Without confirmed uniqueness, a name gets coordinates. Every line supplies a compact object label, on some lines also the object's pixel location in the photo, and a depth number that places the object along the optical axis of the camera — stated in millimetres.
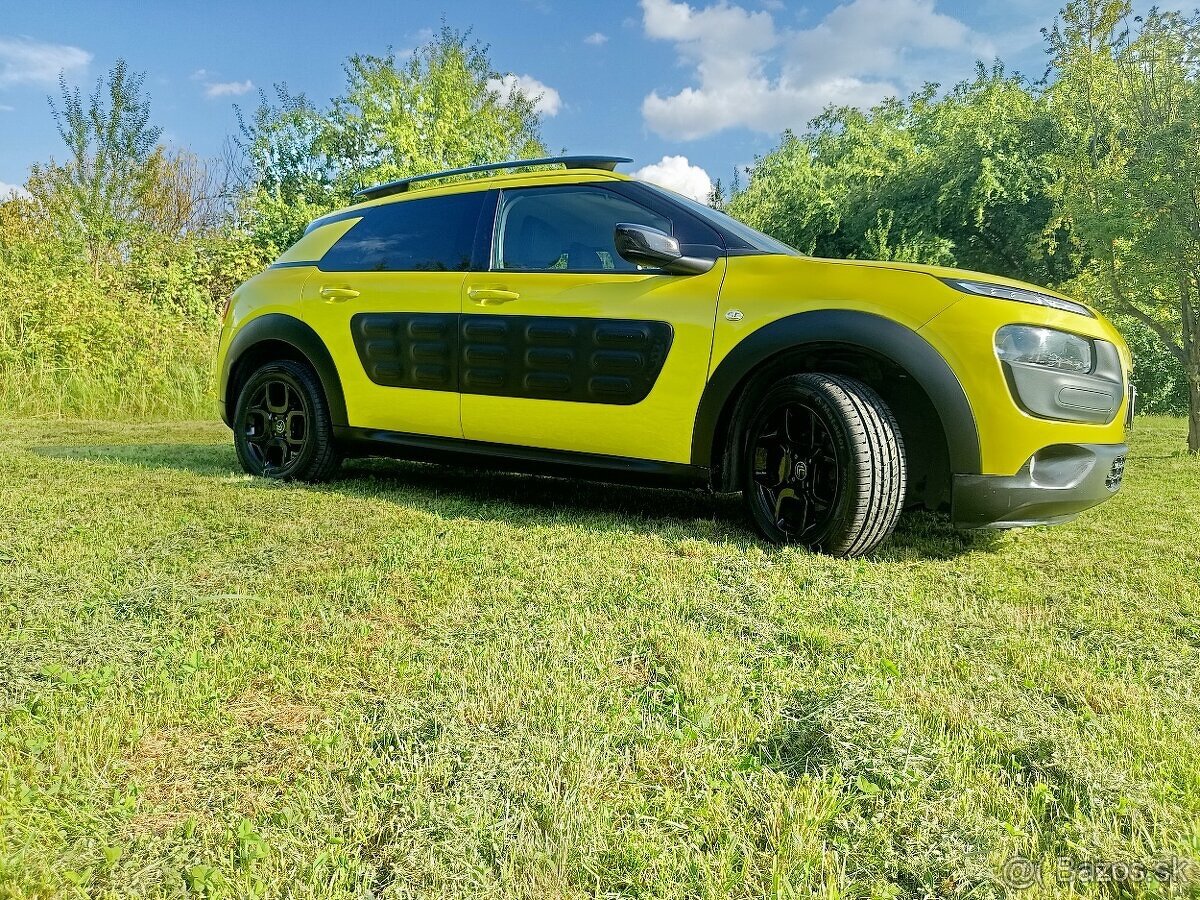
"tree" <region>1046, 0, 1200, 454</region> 8164
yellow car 3195
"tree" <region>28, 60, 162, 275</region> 18781
